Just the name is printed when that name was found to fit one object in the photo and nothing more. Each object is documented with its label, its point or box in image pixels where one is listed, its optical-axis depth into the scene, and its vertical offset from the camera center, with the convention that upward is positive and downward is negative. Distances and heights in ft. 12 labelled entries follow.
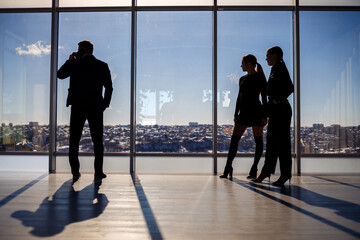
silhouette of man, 11.47 +1.52
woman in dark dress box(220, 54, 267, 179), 11.68 +1.10
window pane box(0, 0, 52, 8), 14.98 +6.05
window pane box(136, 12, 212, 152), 14.57 +2.11
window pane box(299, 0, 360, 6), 14.71 +6.09
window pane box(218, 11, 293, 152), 14.60 +4.05
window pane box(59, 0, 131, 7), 14.76 +6.04
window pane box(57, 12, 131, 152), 14.65 +3.49
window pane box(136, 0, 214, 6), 14.73 +6.05
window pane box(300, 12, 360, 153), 14.60 +2.40
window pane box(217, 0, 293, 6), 14.74 +6.07
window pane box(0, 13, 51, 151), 14.82 +2.10
